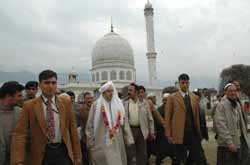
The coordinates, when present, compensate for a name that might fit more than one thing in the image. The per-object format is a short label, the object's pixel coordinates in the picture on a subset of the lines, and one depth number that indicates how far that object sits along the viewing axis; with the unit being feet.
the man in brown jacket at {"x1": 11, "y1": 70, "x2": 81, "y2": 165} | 6.64
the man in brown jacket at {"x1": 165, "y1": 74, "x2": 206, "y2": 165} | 10.38
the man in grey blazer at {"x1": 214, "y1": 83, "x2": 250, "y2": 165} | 9.56
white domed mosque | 87.87
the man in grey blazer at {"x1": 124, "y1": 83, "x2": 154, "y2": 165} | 11.78
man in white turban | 9.36
